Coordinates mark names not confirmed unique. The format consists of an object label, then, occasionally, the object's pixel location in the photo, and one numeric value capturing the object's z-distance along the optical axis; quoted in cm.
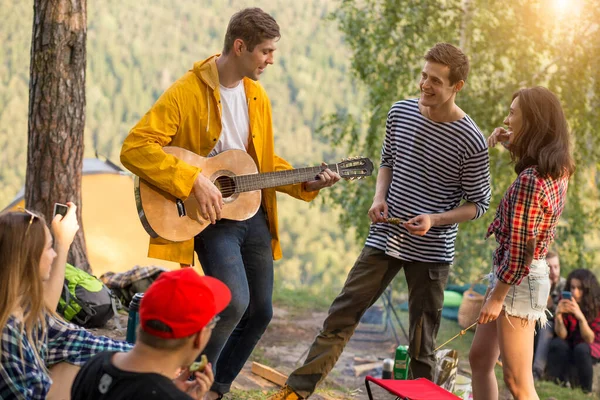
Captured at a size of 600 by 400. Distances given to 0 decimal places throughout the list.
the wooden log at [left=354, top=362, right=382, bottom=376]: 706
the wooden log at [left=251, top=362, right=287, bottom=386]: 552
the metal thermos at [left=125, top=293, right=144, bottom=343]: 441
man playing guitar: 395
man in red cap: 250
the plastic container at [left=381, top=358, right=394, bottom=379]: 629
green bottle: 521
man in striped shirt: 425
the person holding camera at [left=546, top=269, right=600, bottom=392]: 714
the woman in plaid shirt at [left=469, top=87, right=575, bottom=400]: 375
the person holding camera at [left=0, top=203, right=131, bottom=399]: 304
